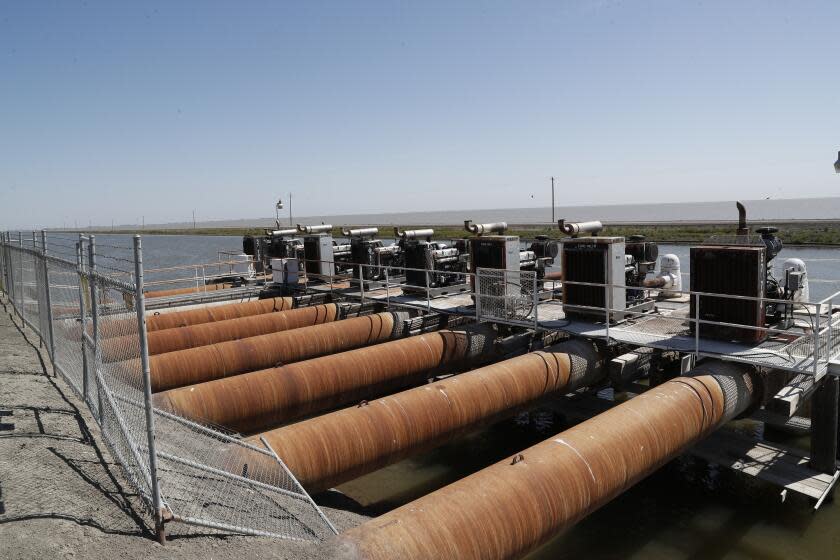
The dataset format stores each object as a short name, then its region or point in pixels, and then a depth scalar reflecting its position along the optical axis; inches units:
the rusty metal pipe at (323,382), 335.0
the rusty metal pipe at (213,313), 555.5
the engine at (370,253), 730.2
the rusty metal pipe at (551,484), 191.2
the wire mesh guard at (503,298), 499.2
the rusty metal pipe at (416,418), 276.1
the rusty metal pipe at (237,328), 487.2
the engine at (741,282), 391.9
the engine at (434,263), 640.4
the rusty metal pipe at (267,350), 403.9
